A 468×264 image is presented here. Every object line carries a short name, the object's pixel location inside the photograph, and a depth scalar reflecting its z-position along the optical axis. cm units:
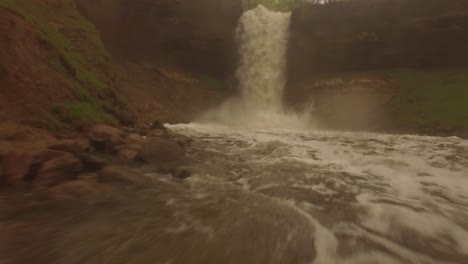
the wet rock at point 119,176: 388
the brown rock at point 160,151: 547
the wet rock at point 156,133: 736
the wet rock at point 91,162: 413
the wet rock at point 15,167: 348
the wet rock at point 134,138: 600
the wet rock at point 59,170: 358
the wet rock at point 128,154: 527
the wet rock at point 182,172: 465
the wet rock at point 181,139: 739
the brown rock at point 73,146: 423
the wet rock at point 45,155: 370
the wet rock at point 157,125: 869
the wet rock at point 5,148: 351
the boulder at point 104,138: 524
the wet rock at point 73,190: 327
